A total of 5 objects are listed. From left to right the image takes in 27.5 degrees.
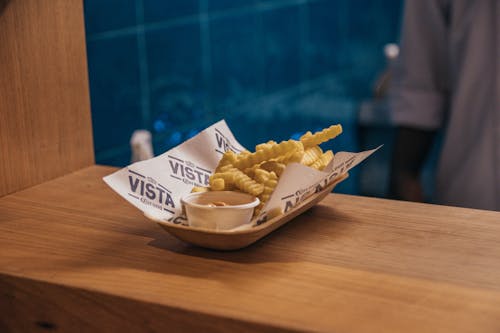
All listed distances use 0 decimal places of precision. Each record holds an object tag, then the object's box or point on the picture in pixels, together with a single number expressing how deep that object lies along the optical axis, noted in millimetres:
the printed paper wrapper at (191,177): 880
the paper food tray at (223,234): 847
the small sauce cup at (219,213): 862
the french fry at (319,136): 946
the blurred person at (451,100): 1501
